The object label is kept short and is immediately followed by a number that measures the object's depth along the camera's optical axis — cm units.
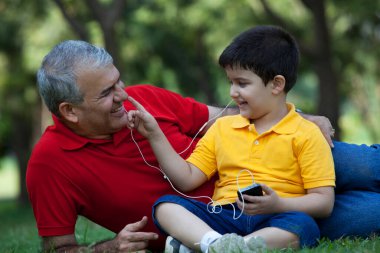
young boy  363
